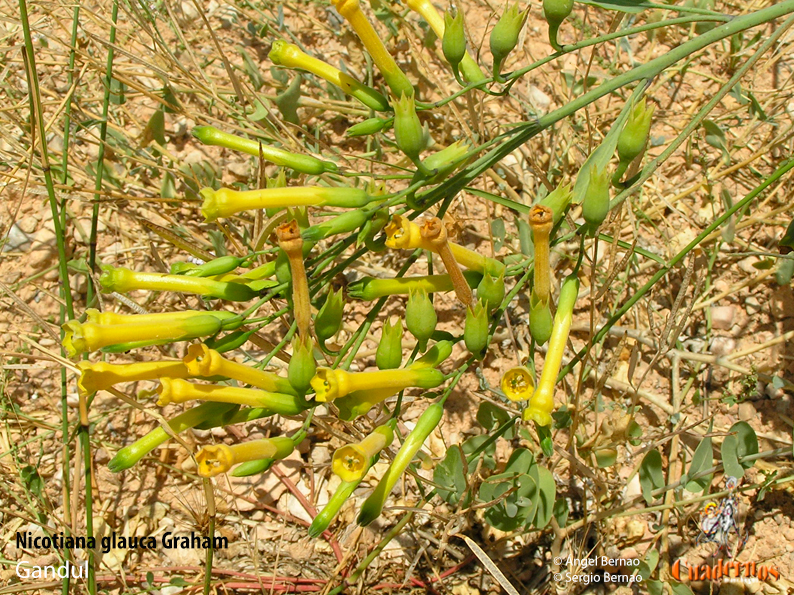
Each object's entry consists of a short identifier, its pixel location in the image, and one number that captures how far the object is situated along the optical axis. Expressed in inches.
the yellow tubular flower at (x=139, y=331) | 7.8
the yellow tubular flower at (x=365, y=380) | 7.9
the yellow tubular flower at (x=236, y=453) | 7.7
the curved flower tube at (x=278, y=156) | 9.1
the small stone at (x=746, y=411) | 11.7
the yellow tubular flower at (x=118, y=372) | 7.9
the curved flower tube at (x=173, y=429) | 8.1
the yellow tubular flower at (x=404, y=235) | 8.2
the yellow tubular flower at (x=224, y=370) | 7.8
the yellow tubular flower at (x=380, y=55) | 9.0
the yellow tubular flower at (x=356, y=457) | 8.0
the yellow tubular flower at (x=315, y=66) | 9.1
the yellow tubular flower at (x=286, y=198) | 8.3
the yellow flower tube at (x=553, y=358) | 8.0
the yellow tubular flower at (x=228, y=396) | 7.7
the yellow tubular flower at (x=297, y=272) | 7.8
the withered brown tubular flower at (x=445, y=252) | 8.0
